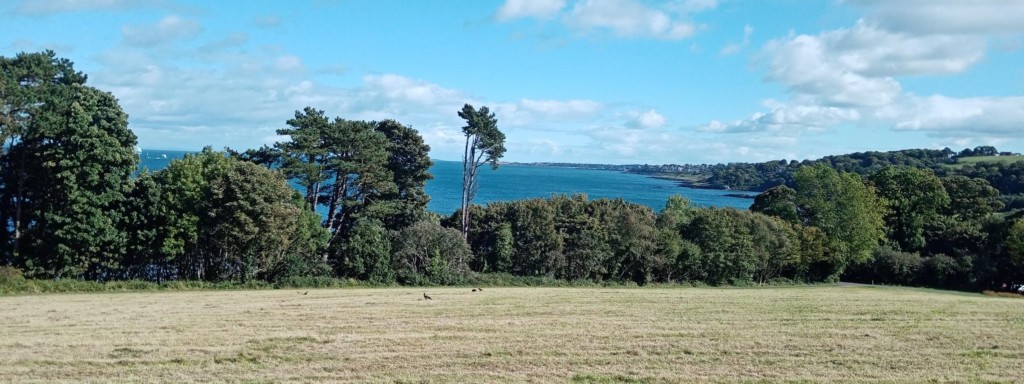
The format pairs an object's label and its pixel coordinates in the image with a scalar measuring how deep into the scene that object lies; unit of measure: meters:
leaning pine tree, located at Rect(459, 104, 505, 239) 55.88
